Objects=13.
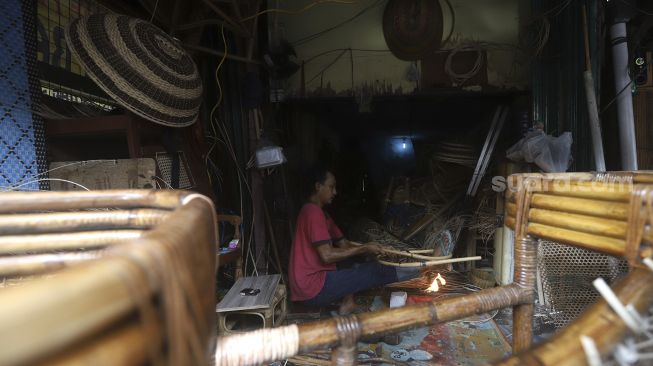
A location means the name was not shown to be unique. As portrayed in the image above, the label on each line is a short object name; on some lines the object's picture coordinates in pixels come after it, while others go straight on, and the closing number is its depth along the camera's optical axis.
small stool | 2.38
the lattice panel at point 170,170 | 2.66
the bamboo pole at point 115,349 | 0.29
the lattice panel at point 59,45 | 2.55
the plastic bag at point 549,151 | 3.33
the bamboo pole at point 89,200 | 0.69
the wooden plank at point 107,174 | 2.29
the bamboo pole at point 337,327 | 0.79
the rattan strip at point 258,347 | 0.78
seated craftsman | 3.03
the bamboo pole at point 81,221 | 0.69
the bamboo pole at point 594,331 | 0.62
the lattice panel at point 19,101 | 1.97
